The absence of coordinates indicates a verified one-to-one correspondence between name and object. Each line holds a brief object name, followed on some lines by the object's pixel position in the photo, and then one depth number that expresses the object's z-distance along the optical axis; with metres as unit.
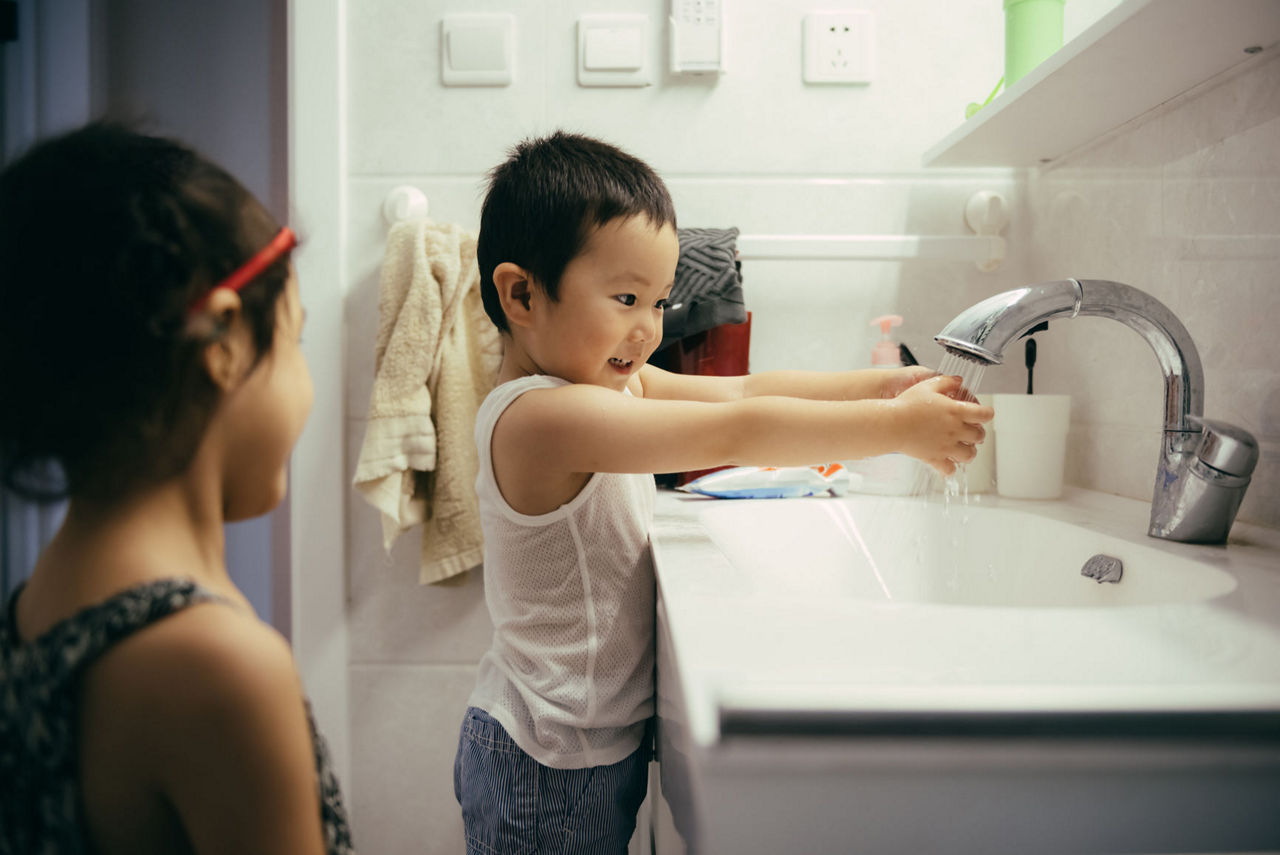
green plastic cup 0.97
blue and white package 0.99
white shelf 0.67
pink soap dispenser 1.00
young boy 0.66
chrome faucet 0.62
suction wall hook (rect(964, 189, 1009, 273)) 1.19
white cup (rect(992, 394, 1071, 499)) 0.99
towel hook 1.17
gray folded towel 1.06
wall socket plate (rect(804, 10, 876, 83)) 1.19
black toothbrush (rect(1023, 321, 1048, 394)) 1.06
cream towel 1.09
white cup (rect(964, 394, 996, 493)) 1.05
